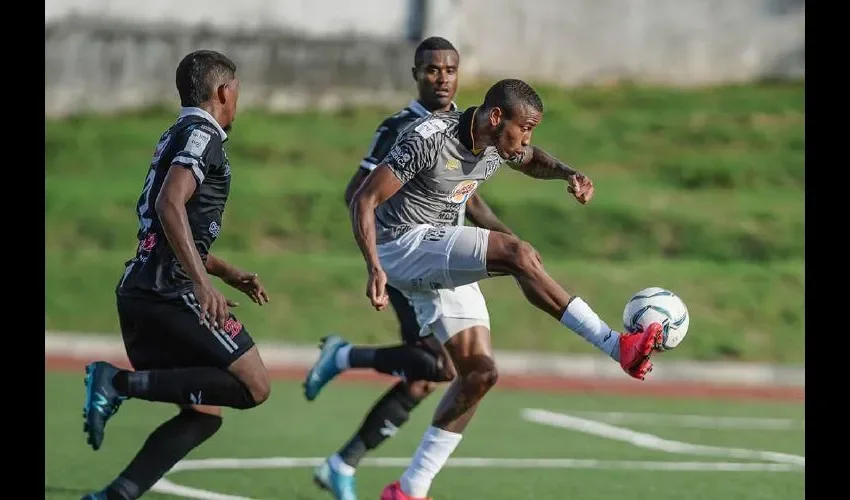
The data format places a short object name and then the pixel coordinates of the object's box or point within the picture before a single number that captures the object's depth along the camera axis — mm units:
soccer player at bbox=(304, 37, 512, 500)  16703
